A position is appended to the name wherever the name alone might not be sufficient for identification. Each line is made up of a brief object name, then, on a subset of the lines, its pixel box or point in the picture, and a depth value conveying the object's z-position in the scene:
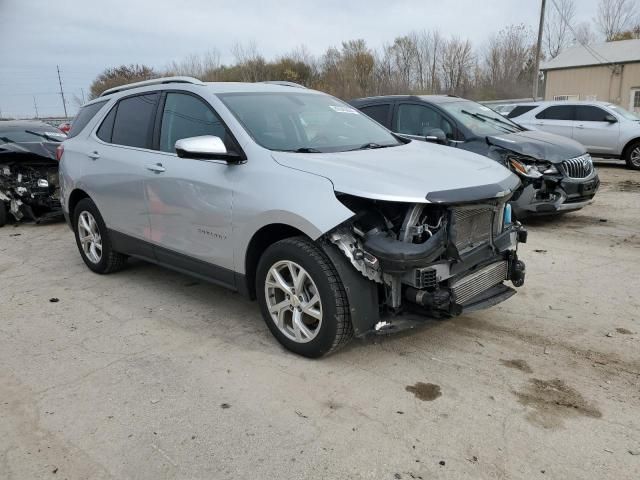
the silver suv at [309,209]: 3.22
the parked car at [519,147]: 6.96
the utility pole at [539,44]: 26.31
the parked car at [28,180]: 8.14
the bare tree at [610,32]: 49.78
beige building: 30.52
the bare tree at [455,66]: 49.91
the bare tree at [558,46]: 50.31
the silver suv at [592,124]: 12.31
